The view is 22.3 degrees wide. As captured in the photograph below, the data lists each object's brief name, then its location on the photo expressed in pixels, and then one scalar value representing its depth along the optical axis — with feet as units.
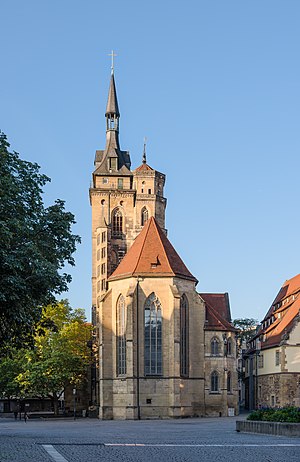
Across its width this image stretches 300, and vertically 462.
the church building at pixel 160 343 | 202.69
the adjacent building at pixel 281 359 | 210.59
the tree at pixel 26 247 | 79.61
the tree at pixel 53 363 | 228.43
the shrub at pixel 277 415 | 97.23
